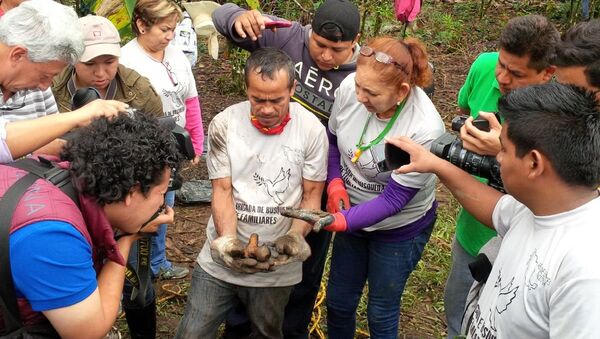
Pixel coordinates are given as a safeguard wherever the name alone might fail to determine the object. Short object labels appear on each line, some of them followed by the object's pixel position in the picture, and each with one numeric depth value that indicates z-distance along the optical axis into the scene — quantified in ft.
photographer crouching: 6.13
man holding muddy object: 9.64
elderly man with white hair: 7.53
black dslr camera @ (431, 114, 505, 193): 7.97
